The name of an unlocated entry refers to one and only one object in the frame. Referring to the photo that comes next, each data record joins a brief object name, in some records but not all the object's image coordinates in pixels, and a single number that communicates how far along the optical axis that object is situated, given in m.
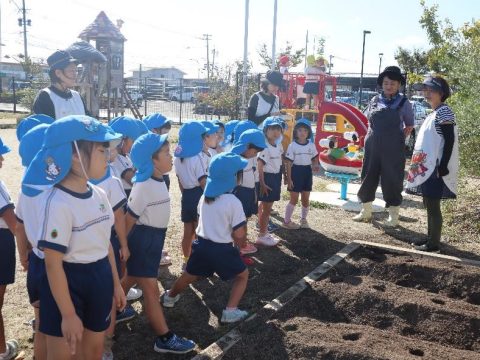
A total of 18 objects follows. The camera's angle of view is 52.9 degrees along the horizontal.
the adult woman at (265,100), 7.18
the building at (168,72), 88.21
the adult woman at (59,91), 4.62
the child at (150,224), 3.32
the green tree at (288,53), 31.94
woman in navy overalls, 6.39
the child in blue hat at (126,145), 4.16
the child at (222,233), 3.70
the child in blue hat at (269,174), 5.77
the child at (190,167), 4.57
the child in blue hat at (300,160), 6.27
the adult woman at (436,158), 5.30
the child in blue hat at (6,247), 3.11
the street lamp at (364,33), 34.13
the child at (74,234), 2.14
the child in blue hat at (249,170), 4.68
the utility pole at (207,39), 54.62
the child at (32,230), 2.45
